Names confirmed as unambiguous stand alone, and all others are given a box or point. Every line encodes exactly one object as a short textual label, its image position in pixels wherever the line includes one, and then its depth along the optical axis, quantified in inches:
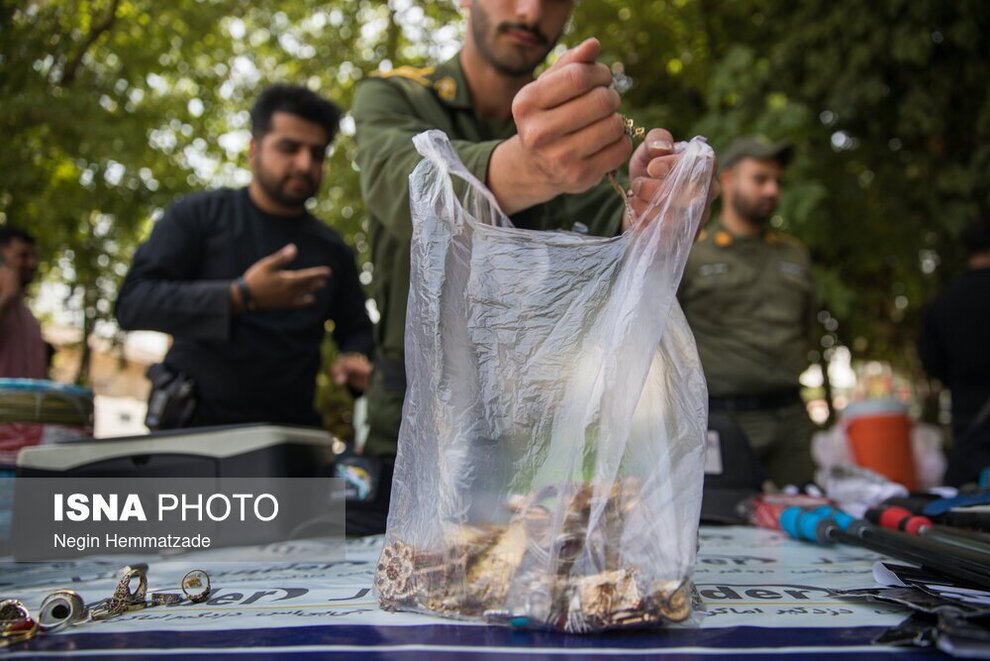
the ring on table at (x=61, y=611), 27.8
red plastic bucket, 122.7
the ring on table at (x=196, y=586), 33.3
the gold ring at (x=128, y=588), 32.1
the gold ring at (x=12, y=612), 27.3
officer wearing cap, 102.3
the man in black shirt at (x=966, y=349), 105.1
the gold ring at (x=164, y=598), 32.9
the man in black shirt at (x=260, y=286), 72.2
